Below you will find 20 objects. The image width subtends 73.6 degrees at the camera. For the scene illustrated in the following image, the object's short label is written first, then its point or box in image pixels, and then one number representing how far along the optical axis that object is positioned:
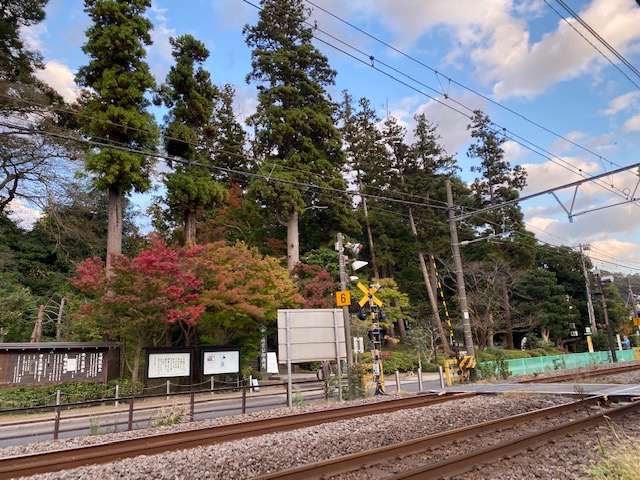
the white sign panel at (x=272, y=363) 24.52
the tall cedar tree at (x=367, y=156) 37.94
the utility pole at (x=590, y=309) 35.62
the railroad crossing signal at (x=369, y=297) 15.07
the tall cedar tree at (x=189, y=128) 23.98
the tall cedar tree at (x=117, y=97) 20.86
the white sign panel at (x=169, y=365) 17.30
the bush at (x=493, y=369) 19.00
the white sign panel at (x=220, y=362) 18.88
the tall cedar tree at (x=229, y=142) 33.25
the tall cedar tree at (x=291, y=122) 29.03
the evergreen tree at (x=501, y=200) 36.06
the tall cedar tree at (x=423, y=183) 35.59
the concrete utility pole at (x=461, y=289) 18.39
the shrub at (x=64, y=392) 16.59
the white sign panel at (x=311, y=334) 12.90
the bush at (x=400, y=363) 28.56
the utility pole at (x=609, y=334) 27.34
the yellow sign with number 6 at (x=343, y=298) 14.18
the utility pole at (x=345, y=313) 13.88
